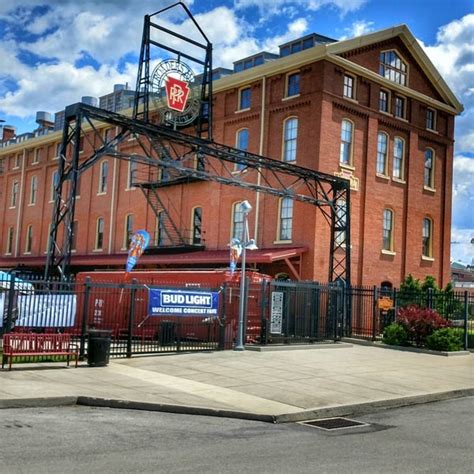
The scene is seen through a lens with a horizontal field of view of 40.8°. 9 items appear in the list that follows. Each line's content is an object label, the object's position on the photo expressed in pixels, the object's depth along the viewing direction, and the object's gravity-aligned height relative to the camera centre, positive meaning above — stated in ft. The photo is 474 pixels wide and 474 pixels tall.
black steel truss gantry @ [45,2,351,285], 65.98 +17.76
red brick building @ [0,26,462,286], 99.76 +24.25
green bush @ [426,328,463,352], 67.21 -3.70
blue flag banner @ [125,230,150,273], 72.54 +5.05
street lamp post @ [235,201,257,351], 60.57 -1.45
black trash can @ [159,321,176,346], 56.65 -3.72
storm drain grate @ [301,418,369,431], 31.00 -6.19
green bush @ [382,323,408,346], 71.56 -3.66
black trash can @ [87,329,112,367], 46.39 -4.48
